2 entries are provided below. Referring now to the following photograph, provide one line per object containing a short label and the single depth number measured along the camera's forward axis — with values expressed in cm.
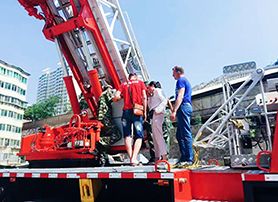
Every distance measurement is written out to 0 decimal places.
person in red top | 439
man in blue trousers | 396
